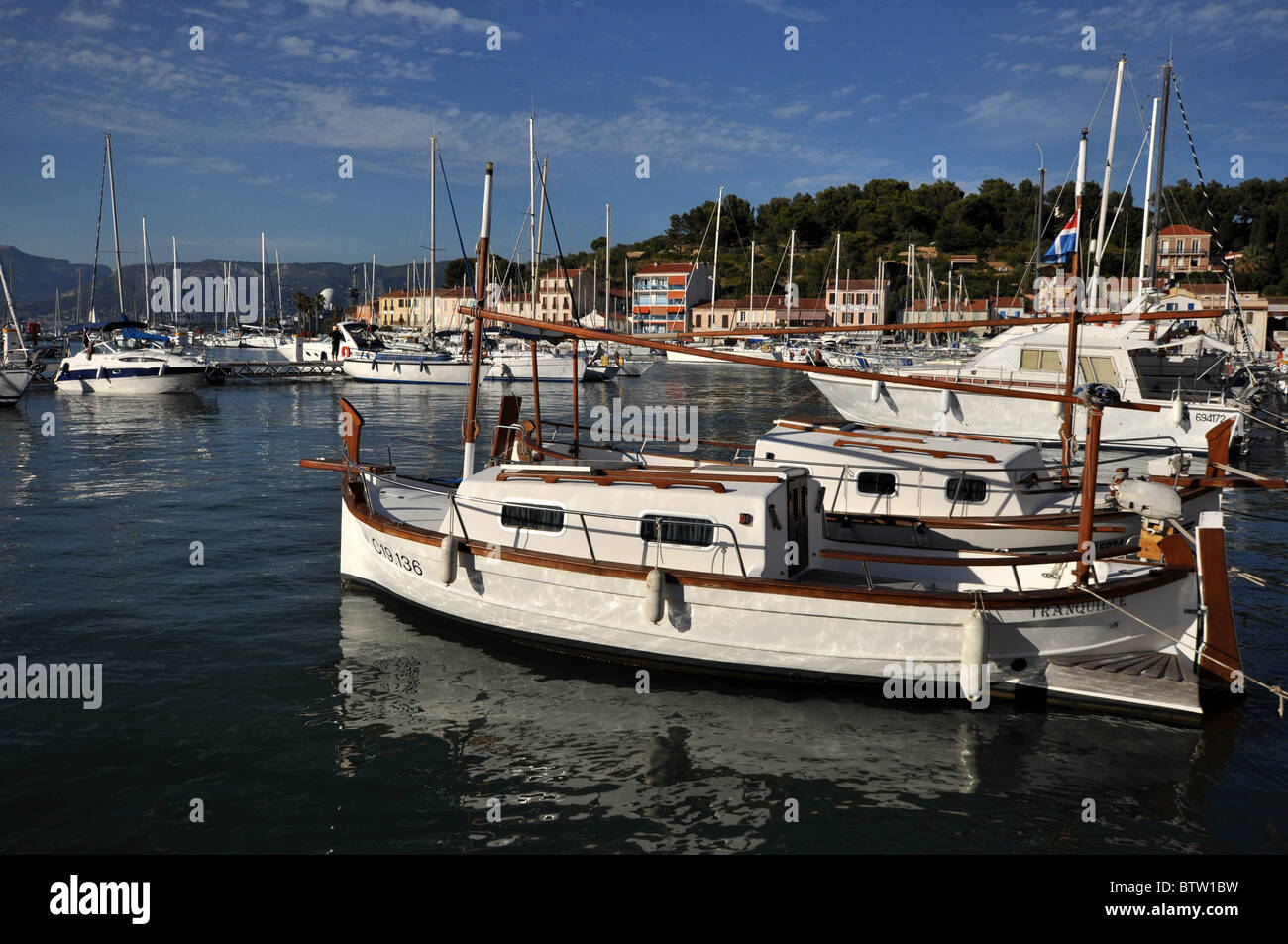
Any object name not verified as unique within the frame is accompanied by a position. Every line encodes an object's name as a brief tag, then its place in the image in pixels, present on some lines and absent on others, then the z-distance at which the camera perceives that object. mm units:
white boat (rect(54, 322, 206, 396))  53812
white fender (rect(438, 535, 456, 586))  13906
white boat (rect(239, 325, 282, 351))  125050
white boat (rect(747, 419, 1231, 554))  16312
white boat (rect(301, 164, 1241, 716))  11898
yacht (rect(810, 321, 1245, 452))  32000
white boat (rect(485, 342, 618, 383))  72250
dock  64750
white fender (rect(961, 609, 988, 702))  11523
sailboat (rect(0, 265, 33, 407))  47000
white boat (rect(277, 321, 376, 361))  75688
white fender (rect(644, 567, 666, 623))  12391
